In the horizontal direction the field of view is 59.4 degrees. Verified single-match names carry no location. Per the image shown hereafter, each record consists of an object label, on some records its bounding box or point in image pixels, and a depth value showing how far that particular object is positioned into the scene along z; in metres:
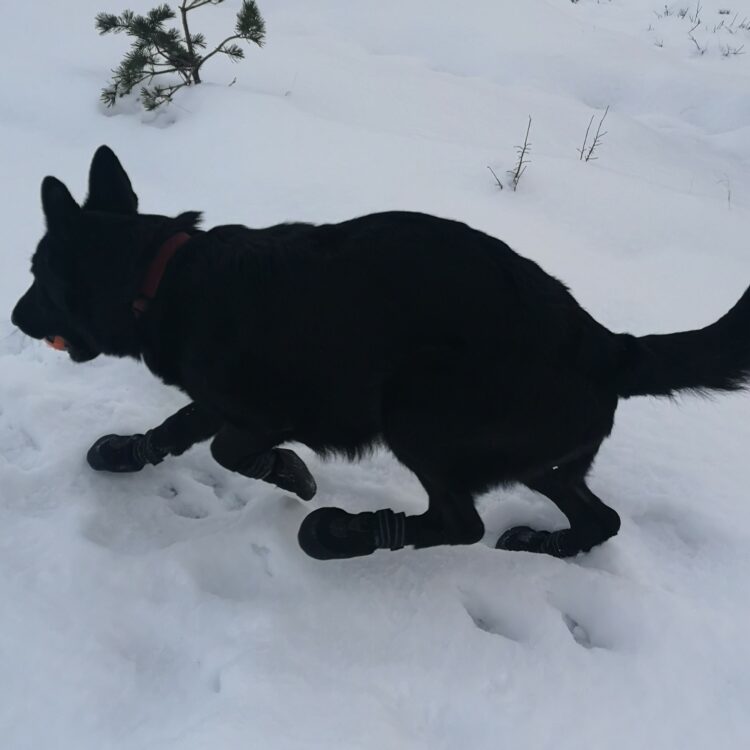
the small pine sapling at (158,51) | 4.32
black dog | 1.77
